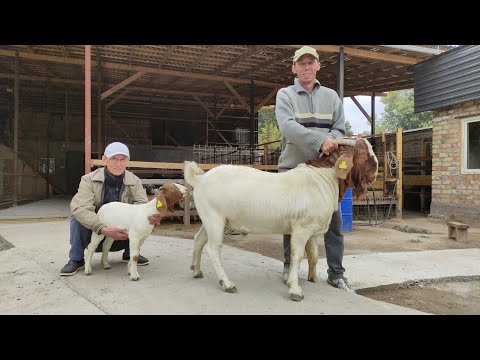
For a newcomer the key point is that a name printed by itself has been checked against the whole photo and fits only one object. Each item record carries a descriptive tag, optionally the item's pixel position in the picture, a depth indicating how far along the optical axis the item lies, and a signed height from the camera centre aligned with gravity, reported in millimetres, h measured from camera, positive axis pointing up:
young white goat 2969 -359
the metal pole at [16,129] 9791 +1194
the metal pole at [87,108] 6813 +1286
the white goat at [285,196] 2693 -172
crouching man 3039 -245
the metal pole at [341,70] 8414 +2443
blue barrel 6879 -734
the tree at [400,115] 36116 +6959
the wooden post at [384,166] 9344 +220
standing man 3012 +483
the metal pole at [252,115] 11816 +1954
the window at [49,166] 15523 +247
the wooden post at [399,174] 9273 -3
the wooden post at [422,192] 11595 -566
